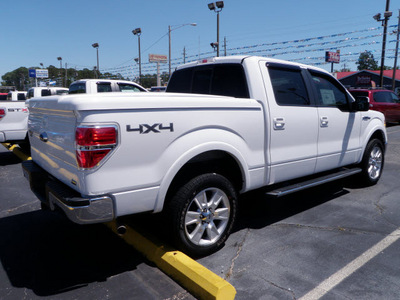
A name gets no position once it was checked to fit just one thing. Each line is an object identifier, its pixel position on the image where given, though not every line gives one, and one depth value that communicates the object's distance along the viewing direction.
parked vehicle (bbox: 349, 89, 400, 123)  13.84
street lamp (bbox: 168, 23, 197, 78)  38.25
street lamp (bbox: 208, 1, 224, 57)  30.01
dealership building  45.34
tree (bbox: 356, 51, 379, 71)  96.99
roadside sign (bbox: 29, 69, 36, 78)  69.46
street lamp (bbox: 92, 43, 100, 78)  56.57
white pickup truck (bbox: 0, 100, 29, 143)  7.45
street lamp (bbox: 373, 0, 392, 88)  25.41
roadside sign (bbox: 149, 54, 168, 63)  66.24
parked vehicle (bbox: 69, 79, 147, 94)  10.10
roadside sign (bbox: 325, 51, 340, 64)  30.45
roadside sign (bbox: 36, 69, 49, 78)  73.81
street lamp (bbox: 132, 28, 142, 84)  45.84
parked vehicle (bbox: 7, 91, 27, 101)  16.08
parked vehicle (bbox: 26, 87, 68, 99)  14.47
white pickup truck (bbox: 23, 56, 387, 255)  2.48
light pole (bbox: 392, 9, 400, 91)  25.26
